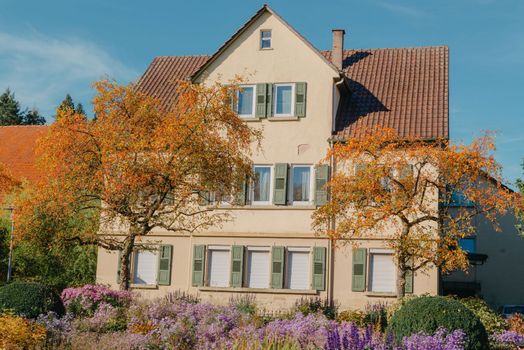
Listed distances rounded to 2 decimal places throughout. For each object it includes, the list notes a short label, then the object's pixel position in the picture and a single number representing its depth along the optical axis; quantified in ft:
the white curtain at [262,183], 106.11
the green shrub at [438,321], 57.67
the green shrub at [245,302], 87.15
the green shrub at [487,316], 80.18
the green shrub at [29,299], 63.26
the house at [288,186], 102.12
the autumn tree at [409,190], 84.23
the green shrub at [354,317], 84.58
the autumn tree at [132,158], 84.43
